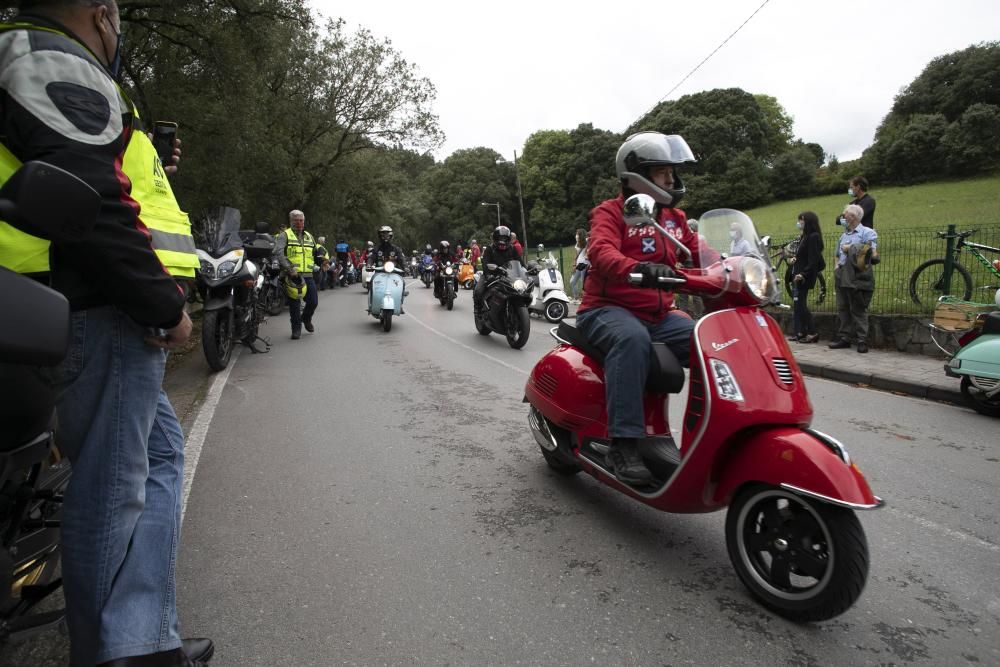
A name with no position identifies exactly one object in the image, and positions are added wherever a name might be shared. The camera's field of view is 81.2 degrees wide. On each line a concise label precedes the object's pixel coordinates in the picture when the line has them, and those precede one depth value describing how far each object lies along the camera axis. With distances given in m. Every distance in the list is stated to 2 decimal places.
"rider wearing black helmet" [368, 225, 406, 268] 11.77
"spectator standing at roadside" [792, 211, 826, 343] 8.82
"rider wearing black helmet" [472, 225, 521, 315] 10.48
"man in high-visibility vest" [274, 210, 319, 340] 10.02
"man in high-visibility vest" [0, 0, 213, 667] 1.49
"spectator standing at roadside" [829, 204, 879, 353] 7.87
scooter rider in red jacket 2.88
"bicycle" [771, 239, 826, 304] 9.57
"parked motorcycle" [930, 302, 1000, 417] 5.09
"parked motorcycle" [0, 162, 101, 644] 1.31
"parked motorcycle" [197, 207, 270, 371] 6.89
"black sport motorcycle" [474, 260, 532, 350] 9.39
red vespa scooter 2.10
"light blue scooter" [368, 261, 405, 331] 11.27
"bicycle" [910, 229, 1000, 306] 8.14
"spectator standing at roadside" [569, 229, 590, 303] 13.87
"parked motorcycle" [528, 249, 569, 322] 13.10
